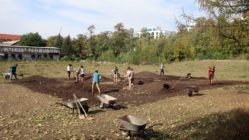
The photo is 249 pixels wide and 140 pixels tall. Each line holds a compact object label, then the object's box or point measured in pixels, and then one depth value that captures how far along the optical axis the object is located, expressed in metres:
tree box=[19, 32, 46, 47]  80.67
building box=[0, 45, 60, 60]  67.60
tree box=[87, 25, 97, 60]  70.82
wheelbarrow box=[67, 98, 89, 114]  11.24
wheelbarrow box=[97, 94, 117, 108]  12.31
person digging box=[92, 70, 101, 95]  16.75
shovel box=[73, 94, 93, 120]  10.86
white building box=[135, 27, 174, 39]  68.95
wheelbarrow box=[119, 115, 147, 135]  8.10
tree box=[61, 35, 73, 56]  72.45
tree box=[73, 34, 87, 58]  72.37
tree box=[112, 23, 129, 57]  69.29
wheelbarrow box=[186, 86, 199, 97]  14.84
